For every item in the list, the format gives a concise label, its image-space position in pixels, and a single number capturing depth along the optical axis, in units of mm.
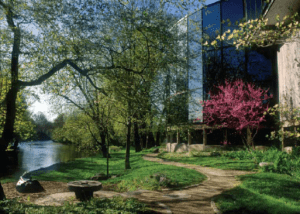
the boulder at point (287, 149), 15438
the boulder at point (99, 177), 14109
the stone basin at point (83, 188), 7887
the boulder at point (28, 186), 11009
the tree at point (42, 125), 48053
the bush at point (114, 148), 37916
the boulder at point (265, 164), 11598
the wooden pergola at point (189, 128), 20719
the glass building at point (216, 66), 21344
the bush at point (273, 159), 10555
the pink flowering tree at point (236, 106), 18750
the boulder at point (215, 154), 19934
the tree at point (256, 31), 5691
